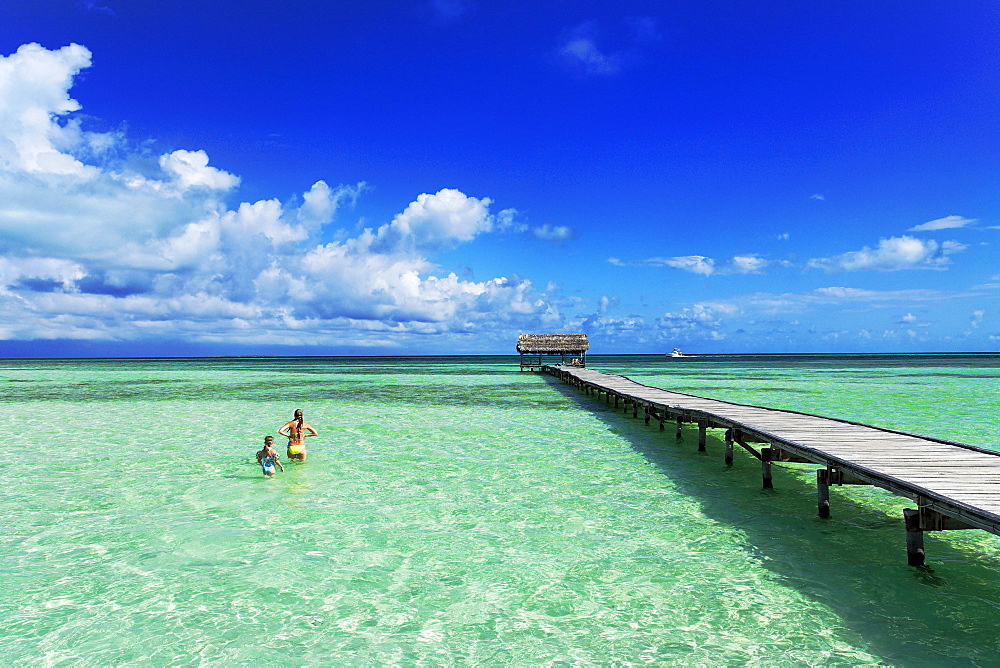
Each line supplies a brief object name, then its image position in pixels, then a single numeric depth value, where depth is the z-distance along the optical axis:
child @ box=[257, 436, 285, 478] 10.53
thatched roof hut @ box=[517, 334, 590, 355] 48.66
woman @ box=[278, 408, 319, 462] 11.47
